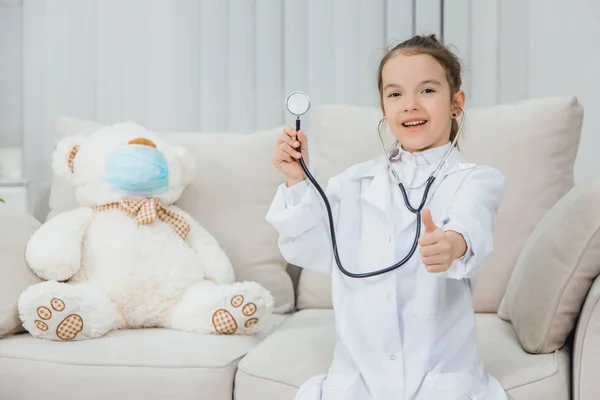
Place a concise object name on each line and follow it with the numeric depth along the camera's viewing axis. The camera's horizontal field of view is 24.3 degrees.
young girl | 2.16
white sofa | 2.24
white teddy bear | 2.45
